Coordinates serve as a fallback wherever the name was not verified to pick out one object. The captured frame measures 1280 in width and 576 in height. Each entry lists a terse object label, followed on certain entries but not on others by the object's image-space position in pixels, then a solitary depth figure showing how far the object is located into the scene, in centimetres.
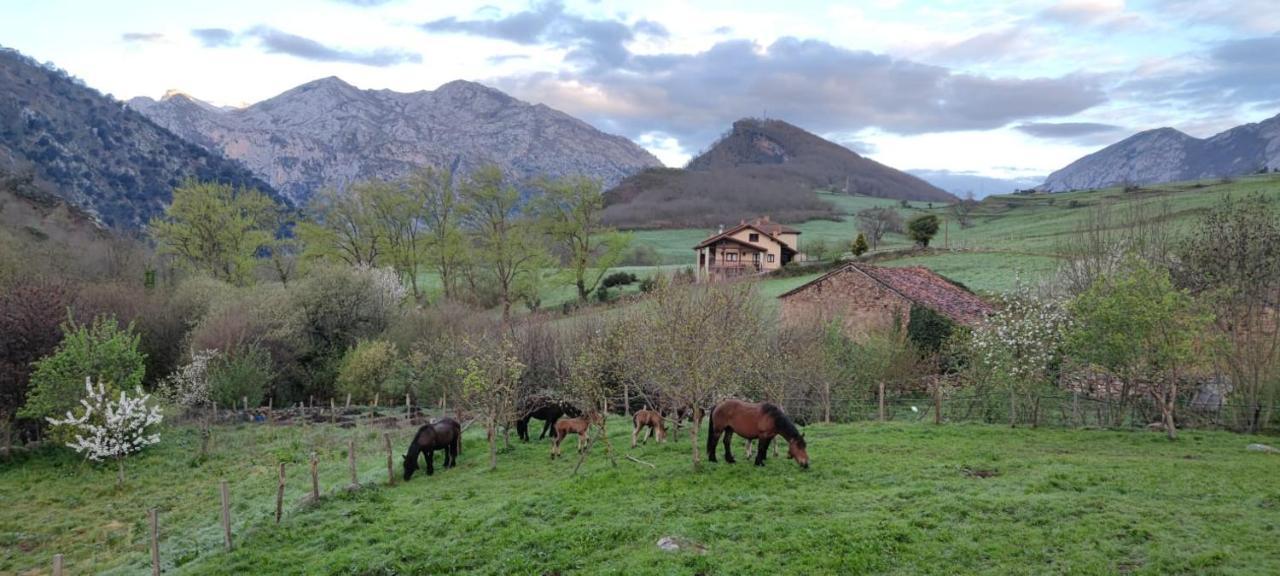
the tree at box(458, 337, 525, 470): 1870
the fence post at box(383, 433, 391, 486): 1820
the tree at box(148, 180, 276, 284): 4925
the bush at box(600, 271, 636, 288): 6594
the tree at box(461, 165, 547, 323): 5509
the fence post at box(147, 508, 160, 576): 1255
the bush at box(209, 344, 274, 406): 3244
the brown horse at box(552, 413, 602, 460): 1952
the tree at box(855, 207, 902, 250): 8694
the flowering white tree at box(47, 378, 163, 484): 2256
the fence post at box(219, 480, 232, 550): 1387
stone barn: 3512
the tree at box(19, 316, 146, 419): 2381
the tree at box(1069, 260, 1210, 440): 1927
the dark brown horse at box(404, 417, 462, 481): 1889
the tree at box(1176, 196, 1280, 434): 2112
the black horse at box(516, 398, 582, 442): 2319
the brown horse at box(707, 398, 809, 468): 1544
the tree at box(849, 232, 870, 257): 7002
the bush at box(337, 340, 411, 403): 3466
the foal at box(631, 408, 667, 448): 1966
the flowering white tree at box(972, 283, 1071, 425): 2303
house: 7131
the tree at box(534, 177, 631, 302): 6147
